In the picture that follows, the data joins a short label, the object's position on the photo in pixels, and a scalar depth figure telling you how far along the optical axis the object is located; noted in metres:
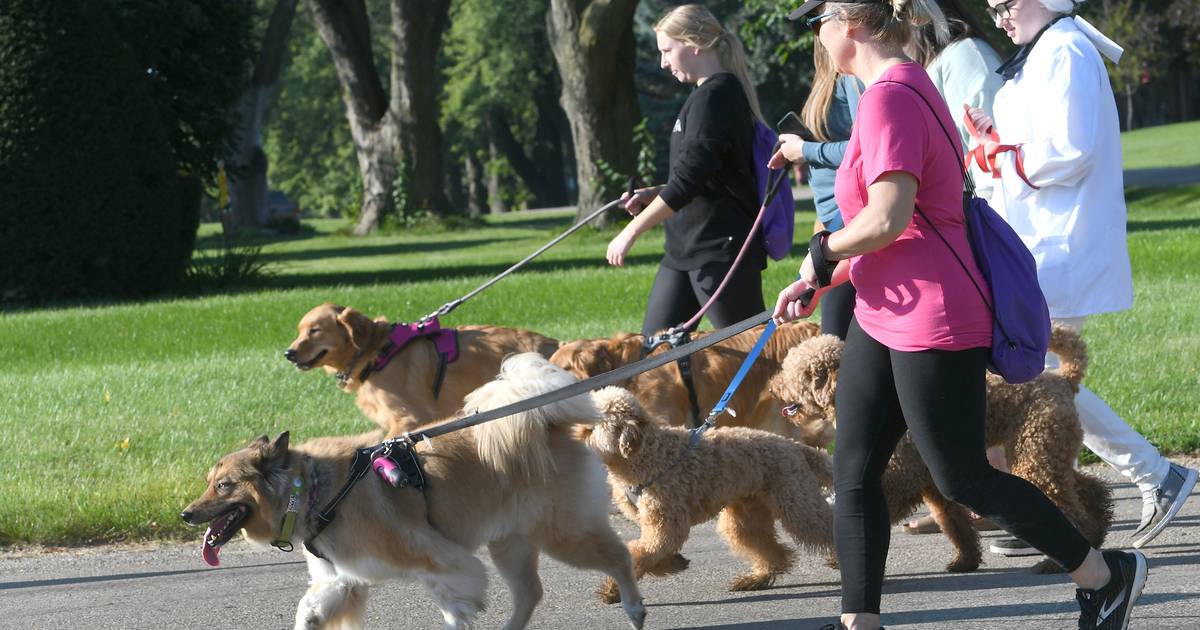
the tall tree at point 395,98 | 32.06
